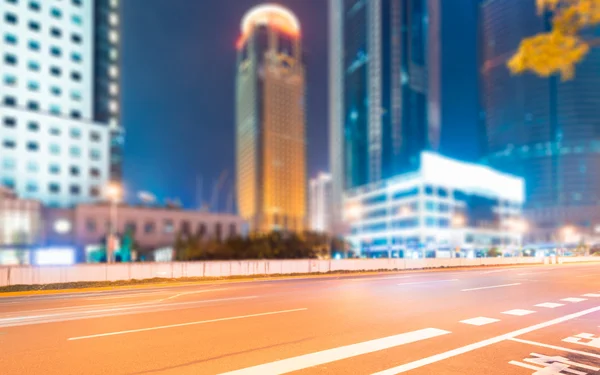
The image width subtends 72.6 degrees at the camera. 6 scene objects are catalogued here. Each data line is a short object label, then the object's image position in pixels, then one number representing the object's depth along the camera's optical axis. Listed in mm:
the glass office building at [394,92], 178750
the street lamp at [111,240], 29920
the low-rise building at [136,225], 66000
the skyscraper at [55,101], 67312
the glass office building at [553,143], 163250
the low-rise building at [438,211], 101938
